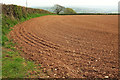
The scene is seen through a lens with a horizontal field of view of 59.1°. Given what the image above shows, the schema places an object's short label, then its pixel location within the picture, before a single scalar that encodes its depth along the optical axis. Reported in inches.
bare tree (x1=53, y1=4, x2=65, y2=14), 2133.4
